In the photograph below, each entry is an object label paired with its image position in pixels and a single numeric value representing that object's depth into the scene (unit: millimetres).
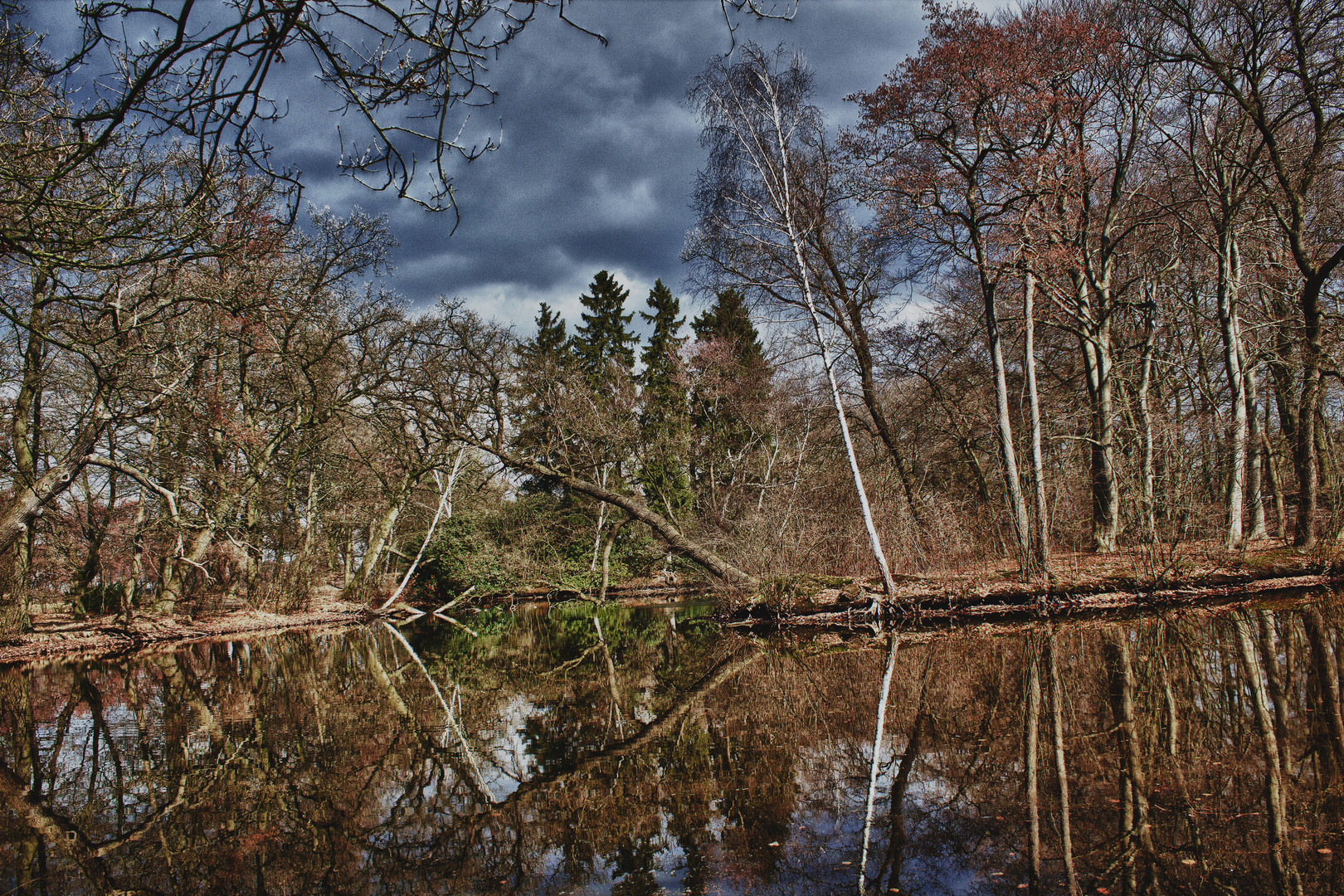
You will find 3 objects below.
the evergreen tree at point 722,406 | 25641
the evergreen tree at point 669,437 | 25234
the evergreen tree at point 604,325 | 36656
